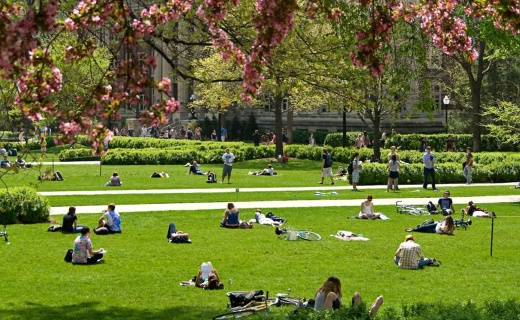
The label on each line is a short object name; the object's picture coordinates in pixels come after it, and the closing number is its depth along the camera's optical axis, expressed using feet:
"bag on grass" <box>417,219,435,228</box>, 79.91
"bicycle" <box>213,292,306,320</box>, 46.78
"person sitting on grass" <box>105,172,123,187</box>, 118.62
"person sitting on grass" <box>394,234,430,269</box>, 62.13
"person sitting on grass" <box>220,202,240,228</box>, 79.51
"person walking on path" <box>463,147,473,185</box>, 122.01
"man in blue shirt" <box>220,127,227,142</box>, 235.24
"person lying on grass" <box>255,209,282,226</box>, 82.12
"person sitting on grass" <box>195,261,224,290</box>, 55.42
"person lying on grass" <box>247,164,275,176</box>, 140.97
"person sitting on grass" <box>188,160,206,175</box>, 141.38
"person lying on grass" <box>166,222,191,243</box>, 72.02
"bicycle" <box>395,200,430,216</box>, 91.16
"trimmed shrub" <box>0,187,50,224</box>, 81.41
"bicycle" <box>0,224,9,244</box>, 71.05
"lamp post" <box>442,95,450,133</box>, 171.73
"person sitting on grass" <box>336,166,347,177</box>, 135.88
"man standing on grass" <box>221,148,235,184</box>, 118.42
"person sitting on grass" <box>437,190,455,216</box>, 89.84
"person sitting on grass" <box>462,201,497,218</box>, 89.02
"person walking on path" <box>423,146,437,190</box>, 114.21
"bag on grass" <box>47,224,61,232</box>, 76.85
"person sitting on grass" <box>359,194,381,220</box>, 86.88
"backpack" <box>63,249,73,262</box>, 63.52
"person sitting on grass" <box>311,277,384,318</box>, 45.93
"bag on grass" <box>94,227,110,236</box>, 75.72
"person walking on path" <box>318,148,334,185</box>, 120.47
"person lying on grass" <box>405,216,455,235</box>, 77.92
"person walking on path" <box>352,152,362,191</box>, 115.03
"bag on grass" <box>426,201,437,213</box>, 90.63
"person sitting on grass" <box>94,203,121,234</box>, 75.77
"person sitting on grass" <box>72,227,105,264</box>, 61.98
